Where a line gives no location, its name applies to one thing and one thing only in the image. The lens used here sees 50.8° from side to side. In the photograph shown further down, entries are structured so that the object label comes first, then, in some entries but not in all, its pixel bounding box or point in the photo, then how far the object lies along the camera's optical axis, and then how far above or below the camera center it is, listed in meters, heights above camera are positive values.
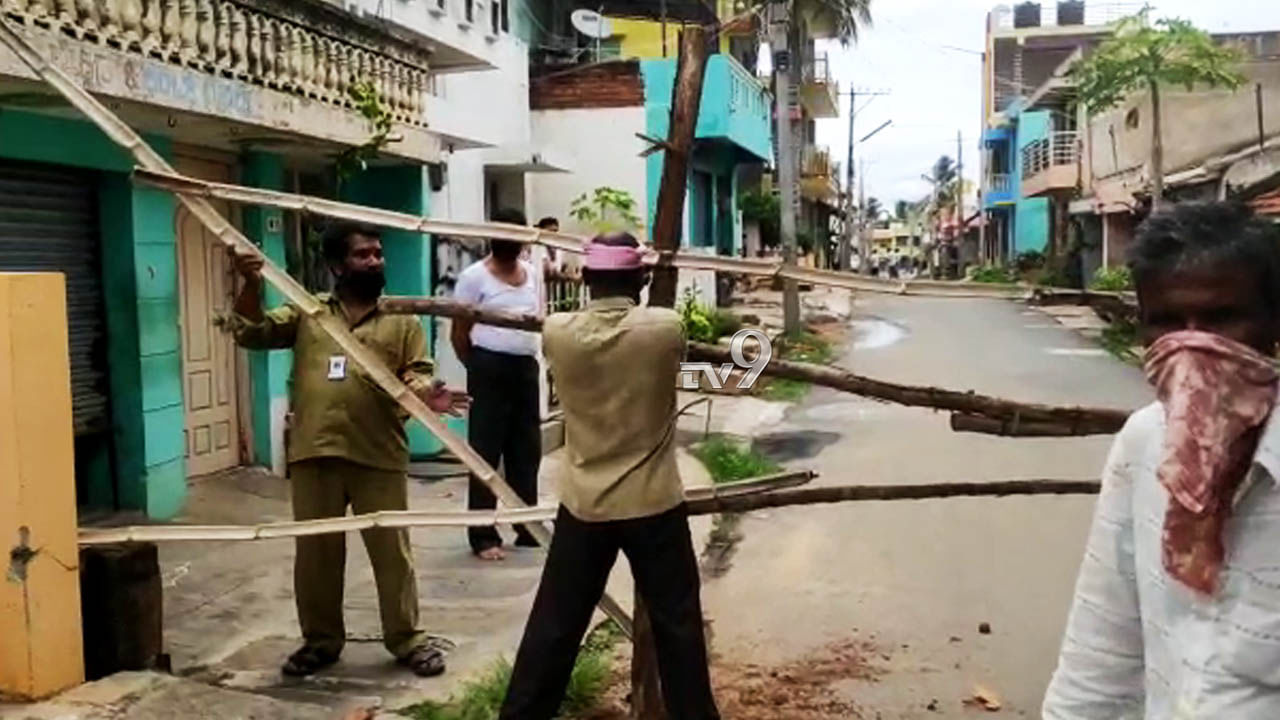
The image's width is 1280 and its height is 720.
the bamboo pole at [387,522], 4.12 -0.78
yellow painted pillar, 4.07 -0.66
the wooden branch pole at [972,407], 3.81 -0.41
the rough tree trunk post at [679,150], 4.09 +0.37
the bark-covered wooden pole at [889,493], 3.99 -0.68
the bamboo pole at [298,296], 4.21 -0.06
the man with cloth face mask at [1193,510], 1.74 -0.33
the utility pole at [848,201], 53.47 +2.68
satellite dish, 18.31 +3.40
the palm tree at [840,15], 21.60 +4.16
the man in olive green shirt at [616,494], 3.73 -0.63
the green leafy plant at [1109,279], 23.20 -0.29
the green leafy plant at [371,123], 8.55 +0.98
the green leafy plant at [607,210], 15.80 +0.75
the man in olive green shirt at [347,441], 4.87 -0.60
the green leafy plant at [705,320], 15.79 -0.66
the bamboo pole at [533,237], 3.78 +0.11
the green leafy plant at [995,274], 41.91 -0.29
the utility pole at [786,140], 20.55 +2.01
